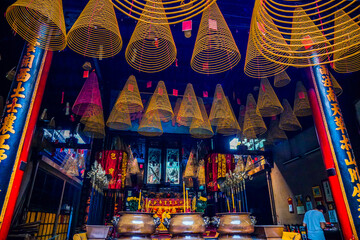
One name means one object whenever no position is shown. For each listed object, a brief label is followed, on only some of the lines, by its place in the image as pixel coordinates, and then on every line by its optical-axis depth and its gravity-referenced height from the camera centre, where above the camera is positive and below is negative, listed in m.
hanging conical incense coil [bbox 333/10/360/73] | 3.80 +2.40
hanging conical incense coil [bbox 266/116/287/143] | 6.38 +2.09
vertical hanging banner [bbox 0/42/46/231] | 2.53 +1.11
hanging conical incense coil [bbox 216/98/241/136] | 4.67 +1.74
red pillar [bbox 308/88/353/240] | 3.10 +0.62
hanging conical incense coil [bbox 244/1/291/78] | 2.06 +2.01
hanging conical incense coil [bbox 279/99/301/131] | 5.18 +1.95
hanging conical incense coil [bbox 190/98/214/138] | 4.56 +1.76
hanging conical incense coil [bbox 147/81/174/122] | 4.06 +1.88
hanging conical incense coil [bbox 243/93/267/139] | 5.11 +1.95
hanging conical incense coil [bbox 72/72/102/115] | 4.28 +2.13
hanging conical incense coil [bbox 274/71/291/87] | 4.64 +2.53
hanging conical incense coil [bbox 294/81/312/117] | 4.92 +2.27
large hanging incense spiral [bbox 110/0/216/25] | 2.48 +2.04
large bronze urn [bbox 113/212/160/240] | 1.92 -0.07
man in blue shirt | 4.27 -0.14
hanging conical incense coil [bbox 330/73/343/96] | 4.29 +2.17
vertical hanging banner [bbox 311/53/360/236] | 3.09 +0.97
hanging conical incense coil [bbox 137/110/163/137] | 4.63 +1.74
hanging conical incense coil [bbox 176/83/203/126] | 4.22 +1.82
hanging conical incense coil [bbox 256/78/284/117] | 4.37 +2.01
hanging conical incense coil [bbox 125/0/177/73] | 2.52 +1.91
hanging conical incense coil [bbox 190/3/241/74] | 2.61 +1.92
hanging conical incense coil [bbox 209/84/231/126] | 4.38 +1.89
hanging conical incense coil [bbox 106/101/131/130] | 4.52 +1.80
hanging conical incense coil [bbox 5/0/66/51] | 2.74 +2.07
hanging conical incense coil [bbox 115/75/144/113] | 3.98 +1.93
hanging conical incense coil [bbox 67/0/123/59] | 2.32 +2.07
